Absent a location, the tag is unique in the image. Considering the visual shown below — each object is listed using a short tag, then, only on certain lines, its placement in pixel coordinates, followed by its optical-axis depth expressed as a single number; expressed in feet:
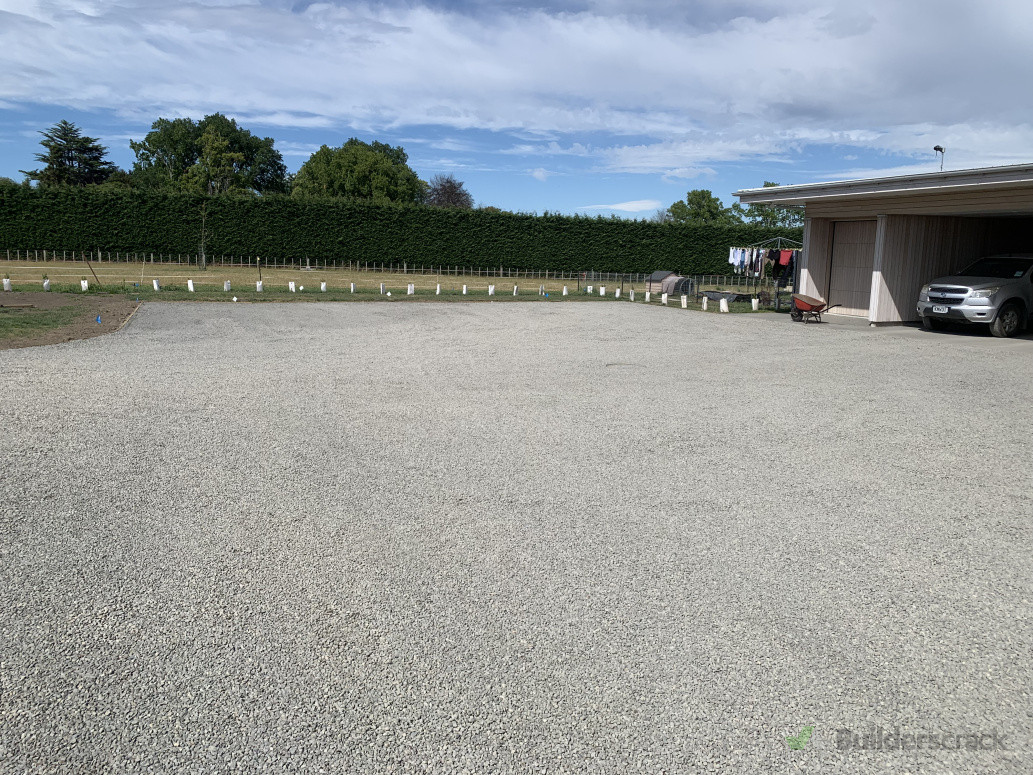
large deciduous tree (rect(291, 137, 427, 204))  205.16
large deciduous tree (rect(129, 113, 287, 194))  244.01
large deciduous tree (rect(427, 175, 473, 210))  239.71
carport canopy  56.54
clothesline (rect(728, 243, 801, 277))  78.69
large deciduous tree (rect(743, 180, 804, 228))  200.34
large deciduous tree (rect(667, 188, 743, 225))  244.67
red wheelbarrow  65.26
